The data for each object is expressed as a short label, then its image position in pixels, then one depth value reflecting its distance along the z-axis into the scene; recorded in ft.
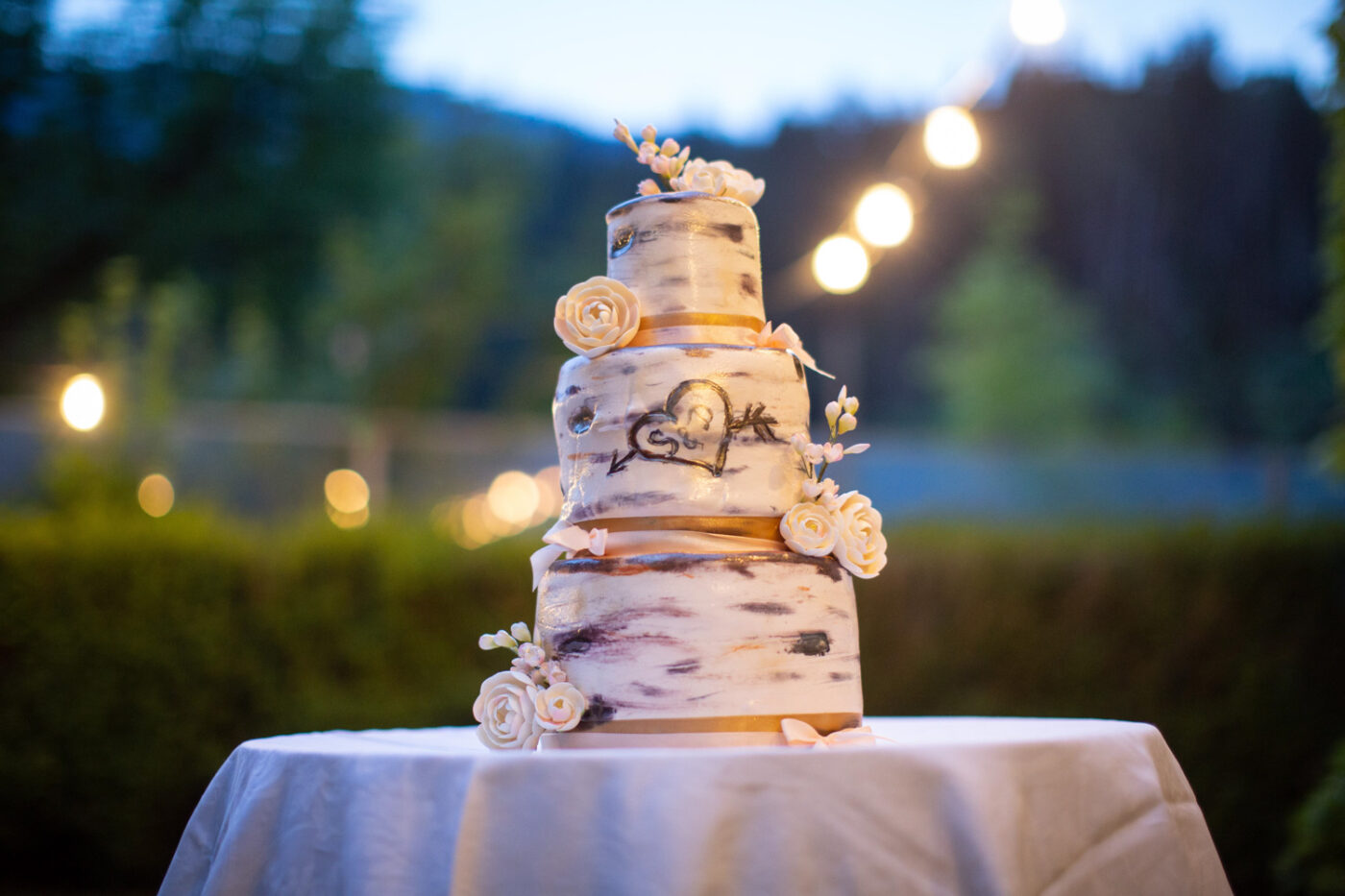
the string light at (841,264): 14.75
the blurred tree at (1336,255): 18.30
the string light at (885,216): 15.74
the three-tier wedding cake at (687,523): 7.44
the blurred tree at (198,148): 42.32
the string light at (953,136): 15.81
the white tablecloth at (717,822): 5.84
